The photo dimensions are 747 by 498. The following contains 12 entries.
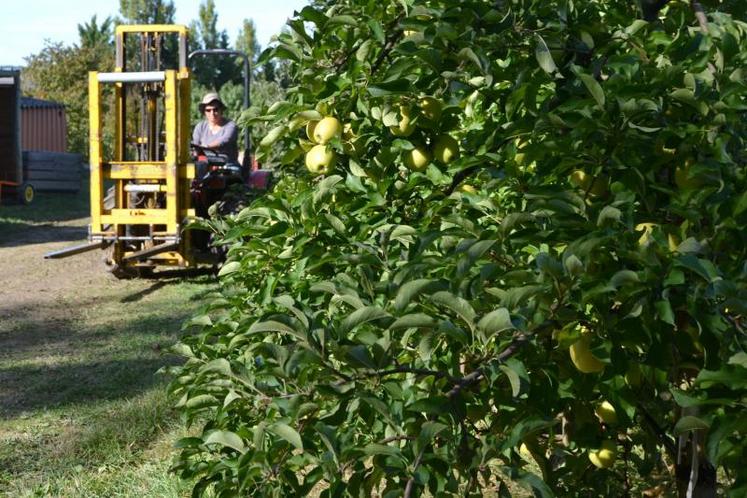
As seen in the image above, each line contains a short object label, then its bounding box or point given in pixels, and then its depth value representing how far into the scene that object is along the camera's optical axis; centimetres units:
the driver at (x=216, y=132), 1047
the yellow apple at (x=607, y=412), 202
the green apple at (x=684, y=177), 186
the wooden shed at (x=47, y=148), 2416
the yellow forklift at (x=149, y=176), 934
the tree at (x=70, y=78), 3541
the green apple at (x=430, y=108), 196
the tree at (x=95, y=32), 5003
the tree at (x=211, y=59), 4931
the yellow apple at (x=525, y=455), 296
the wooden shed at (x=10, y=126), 2338
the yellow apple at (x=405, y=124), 196
